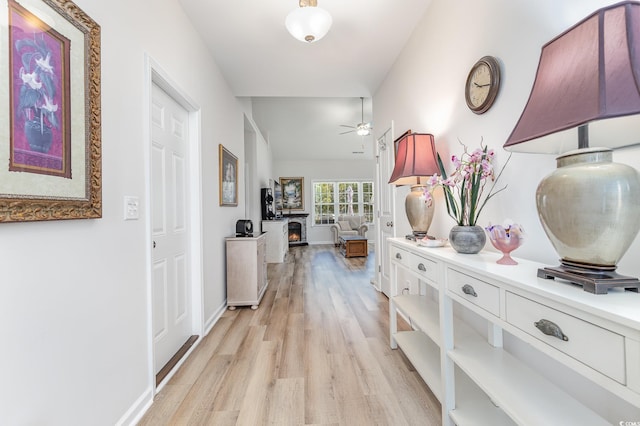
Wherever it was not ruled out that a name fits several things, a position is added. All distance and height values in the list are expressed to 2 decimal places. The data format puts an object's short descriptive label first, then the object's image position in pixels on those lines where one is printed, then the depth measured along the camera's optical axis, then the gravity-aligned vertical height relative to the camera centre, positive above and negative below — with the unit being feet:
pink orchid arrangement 4.57 +0.55
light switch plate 4.76 +0.13
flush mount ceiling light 5.80 +4.15
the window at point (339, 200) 30.07 +1.41
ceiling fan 17.65 +5.46
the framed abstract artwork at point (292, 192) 29.43 +2.30
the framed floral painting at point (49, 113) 2.85 +1.23
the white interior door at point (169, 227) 6.17 -0.30
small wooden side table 21.02 -2.63
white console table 2.07 -1.26
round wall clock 4.75 +2.36
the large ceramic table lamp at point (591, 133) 2.04 +0.71
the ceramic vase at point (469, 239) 4.45 -0.45
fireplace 28.45 -1.65
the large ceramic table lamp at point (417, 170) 6.21 +0.97
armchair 26.02 -1.34
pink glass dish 3.70 -0.38
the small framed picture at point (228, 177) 10.16 +1.48
